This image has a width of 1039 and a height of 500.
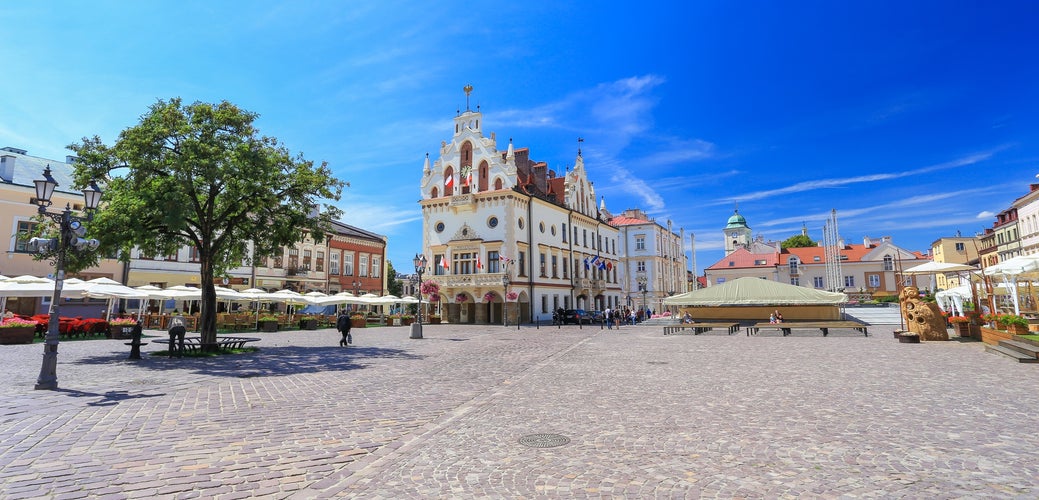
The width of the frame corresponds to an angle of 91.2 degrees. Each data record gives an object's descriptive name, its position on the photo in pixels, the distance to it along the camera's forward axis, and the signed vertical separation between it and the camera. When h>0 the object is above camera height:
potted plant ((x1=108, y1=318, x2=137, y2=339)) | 24.08 -0.66
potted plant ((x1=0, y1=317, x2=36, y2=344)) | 20.20 -0.67
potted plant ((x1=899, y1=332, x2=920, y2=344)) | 20.17 -1.26
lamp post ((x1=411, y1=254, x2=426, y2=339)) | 26.17 -0.92
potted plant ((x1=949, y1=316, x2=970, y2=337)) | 21.45 -0.84
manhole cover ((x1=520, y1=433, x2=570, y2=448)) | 6.64 -1.75
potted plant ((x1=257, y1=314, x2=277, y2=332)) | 32.84 -0.73
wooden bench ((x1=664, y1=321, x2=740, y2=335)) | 28.73 -1.08
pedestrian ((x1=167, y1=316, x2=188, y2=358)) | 16.59 -0.63
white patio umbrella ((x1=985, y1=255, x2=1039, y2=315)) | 16.94 +1.29
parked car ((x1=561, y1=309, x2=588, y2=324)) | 44.53 -0.65
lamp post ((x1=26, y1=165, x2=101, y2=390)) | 10.60 +1.69
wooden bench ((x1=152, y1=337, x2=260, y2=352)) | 17.43 -1.09
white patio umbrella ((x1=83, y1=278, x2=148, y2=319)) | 23.03 +1.10
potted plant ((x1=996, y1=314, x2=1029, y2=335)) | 16.09 -0.60
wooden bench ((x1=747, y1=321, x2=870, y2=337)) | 25.95 -0.99
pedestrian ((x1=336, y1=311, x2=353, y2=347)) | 20.94 -0.54
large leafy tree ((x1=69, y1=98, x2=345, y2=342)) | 16.30 +4.41
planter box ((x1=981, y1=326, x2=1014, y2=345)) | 16.47 -1.01
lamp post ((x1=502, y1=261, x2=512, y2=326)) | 39.78 +1.32
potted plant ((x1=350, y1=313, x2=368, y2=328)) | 38.34 -0.77
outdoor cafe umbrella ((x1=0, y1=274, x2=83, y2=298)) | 20.55 +1.13
